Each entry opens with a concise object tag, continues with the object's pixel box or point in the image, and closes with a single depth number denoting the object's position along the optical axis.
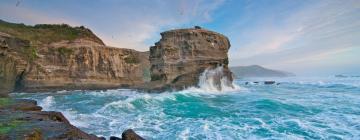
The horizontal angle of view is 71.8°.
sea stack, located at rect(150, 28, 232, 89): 31.20
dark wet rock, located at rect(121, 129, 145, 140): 6.58
